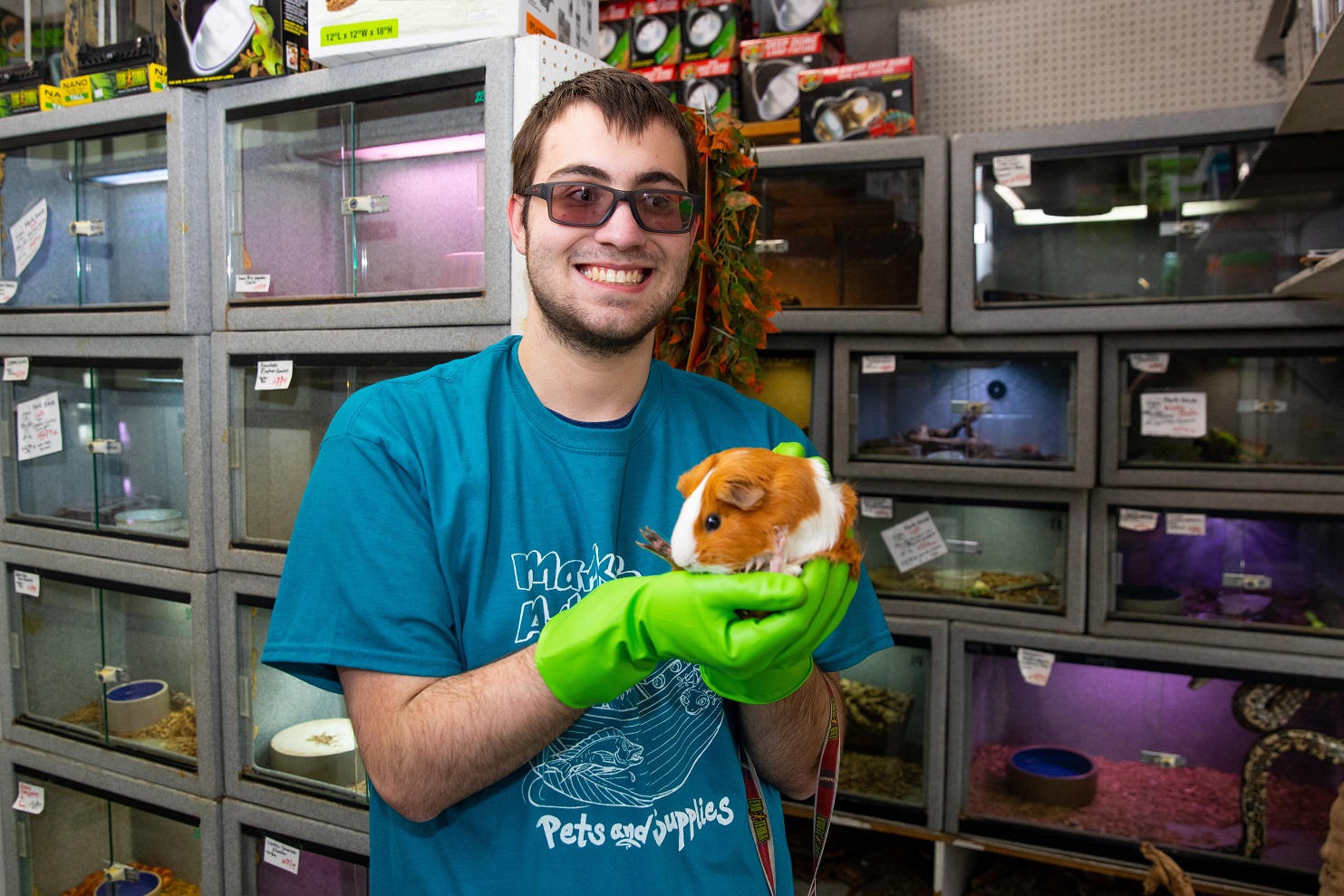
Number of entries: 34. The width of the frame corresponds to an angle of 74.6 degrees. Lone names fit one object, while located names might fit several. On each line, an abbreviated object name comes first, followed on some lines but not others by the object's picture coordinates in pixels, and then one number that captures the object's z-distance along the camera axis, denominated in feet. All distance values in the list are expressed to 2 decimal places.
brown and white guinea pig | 2.88
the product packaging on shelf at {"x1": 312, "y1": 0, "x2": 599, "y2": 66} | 5.77
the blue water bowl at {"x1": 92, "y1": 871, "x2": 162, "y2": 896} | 7.87
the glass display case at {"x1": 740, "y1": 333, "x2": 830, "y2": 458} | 9.14
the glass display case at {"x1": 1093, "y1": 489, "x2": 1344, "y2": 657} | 7.76
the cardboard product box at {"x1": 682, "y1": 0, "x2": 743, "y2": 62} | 9.87
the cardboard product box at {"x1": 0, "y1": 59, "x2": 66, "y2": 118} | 8.01
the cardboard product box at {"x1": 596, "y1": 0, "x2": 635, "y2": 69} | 10.42
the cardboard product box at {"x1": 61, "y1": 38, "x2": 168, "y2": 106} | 7.46
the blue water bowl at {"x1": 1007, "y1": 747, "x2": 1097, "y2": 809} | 8.51
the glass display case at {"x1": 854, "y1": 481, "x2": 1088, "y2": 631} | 8.43
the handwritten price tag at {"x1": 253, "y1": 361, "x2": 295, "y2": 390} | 6.70
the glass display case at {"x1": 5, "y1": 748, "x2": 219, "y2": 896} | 7.91
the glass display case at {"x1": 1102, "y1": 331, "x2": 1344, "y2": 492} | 7.79
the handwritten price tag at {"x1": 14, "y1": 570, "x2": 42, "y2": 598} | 8.03
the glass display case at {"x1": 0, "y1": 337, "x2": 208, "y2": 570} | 7.41
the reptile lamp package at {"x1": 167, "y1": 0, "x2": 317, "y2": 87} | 6.42
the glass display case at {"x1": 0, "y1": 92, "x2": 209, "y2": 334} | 6.86
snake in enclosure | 7.81
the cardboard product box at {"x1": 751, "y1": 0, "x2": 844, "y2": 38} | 9.63
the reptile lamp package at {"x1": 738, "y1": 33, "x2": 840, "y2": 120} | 9.49
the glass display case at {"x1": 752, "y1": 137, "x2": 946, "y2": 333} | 8.50
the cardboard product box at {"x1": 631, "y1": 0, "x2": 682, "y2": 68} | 10.18
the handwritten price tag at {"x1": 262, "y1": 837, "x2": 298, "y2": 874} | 6.86
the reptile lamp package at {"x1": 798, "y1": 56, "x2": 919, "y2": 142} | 8.97
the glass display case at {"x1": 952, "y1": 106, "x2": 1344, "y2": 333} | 7.58
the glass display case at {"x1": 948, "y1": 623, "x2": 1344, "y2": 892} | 7.82
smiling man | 3.34
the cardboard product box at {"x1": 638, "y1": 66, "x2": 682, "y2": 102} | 10.06
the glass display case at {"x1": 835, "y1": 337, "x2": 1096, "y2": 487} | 8.26
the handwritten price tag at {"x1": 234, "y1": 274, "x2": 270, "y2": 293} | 6.90
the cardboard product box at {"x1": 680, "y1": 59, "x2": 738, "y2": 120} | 9.75
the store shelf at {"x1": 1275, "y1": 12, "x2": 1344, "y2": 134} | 6.07
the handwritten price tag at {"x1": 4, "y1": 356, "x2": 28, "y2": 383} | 7.91
